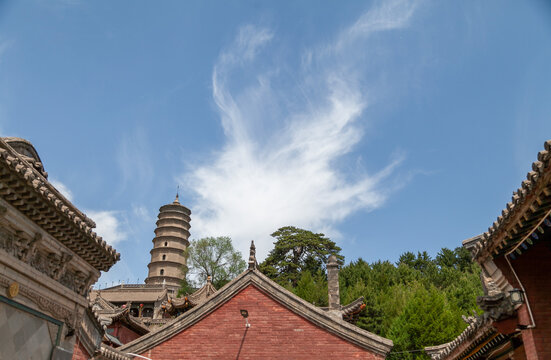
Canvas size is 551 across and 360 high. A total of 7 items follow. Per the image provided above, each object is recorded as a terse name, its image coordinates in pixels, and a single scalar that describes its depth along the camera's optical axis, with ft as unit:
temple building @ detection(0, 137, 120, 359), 23.11
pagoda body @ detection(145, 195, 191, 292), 185.06
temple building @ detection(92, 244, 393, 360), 48.70
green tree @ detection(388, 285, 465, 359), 82.23
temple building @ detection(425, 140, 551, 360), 20.80
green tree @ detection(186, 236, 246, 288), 158.81
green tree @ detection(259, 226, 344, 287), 161.48
